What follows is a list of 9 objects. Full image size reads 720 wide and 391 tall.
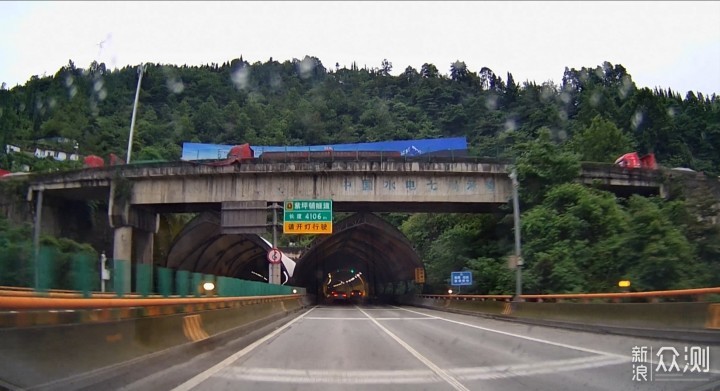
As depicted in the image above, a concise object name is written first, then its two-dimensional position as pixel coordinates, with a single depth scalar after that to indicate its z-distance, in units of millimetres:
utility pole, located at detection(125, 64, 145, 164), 39859
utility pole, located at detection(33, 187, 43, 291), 32781
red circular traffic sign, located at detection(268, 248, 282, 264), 29688
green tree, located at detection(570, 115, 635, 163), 62688
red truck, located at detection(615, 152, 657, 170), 41938
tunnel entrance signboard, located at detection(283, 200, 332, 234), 32062
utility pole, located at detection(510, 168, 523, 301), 24422
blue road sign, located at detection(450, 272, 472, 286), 34500
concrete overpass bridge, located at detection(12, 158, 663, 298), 32750
